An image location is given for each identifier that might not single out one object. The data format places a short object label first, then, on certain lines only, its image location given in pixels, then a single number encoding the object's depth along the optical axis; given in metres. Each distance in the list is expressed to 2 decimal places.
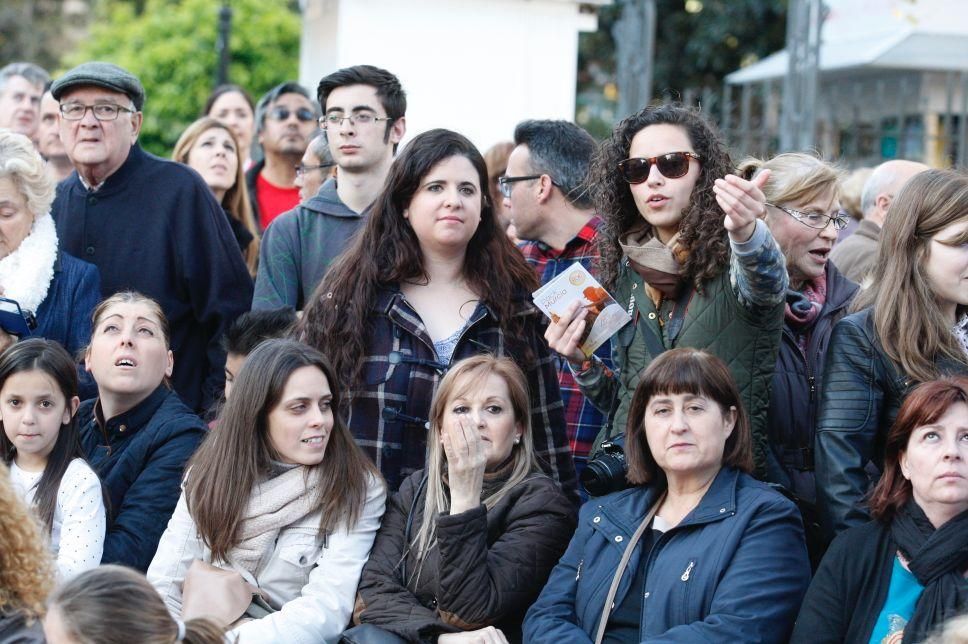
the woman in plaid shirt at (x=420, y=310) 9.39
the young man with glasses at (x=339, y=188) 11.07
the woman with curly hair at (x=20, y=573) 6.80
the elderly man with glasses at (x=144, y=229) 11.43
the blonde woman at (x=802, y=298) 9.11
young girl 9.04
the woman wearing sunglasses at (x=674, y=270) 8.31
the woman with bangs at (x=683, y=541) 7.76
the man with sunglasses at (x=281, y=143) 15.30
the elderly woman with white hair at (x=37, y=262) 10.58
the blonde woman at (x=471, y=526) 8.35
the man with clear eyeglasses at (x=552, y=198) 11.62
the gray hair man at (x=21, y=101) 16.07
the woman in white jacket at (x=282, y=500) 8.70
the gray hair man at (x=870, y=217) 12.22
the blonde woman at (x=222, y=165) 14.35
